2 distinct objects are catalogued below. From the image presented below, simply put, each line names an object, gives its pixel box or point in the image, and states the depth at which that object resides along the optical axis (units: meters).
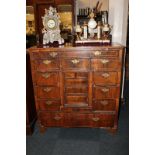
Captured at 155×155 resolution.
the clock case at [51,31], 2.38
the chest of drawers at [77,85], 2.12
